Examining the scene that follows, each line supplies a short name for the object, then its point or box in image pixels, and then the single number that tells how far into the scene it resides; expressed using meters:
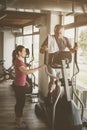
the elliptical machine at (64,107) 2.42
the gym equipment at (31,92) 4.18
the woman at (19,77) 2.74
